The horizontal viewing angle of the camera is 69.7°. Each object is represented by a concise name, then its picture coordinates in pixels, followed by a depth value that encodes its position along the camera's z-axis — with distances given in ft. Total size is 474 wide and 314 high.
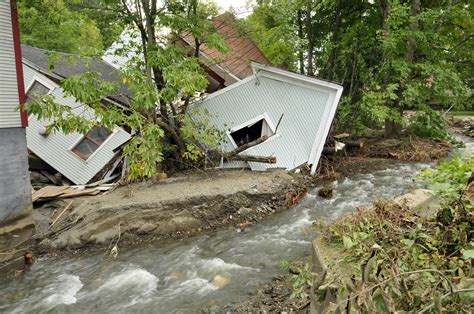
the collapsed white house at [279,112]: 41.88
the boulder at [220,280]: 21.55
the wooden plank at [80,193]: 33.30
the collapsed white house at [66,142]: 39.78
